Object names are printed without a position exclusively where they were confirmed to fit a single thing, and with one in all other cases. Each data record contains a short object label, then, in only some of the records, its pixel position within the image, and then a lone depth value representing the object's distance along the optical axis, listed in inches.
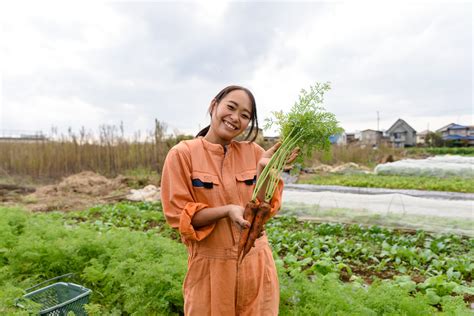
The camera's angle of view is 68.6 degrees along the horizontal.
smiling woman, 65.0
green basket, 110.3
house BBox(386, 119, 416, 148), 2502.5
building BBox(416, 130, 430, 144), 2564.2
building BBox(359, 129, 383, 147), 2643.2
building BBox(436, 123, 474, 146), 2276.1
